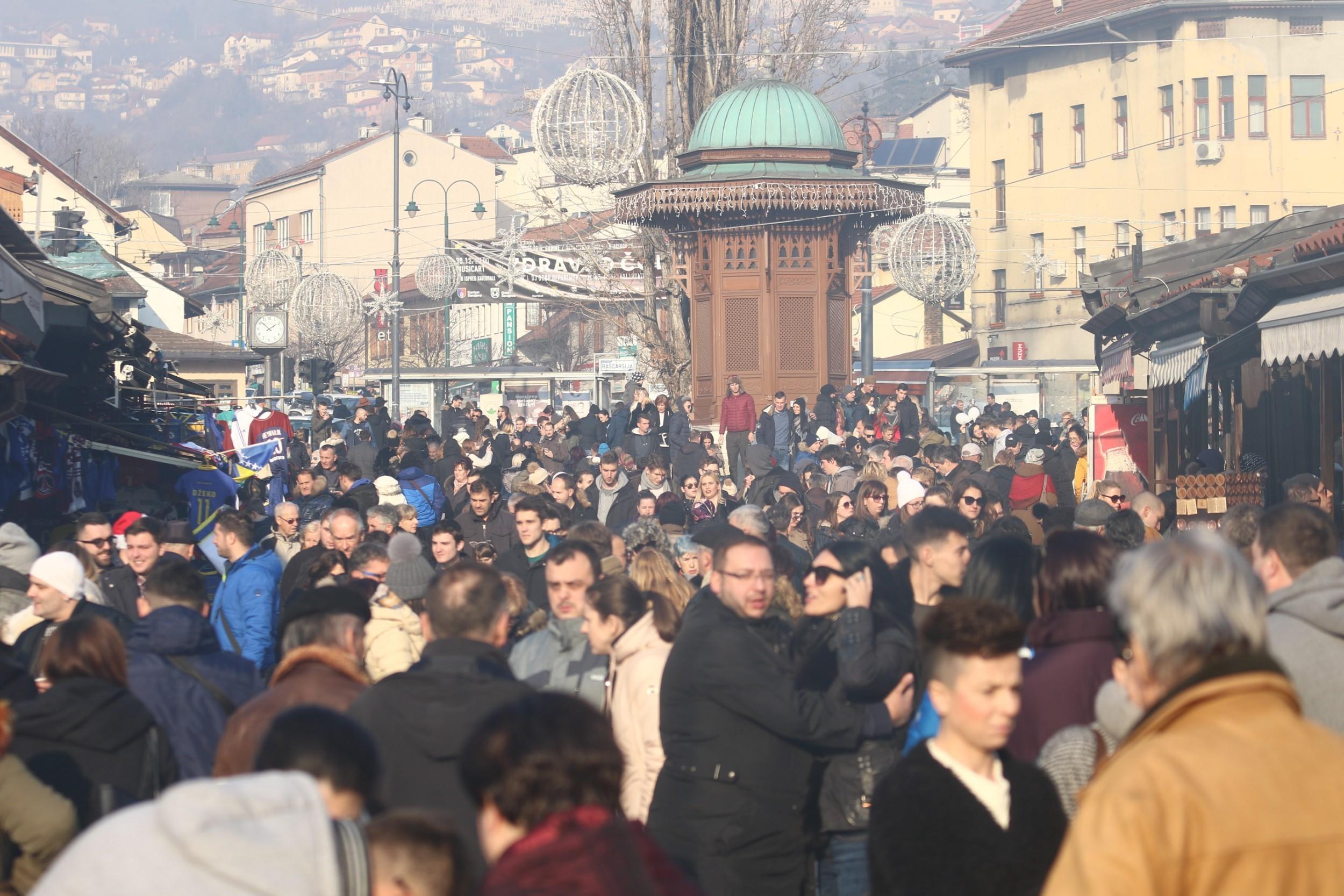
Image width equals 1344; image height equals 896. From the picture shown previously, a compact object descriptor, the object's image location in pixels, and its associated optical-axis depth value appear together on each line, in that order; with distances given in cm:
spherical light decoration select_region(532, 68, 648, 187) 3319
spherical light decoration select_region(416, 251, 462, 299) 4669
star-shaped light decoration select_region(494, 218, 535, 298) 4456
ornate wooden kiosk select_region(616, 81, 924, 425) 3053
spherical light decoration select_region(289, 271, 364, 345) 4684
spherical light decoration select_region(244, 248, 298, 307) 5278
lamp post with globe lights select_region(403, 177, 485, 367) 4672
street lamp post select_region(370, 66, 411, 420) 4322
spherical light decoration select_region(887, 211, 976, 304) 3703
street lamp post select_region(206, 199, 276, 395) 8084
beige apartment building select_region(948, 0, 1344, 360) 5397
